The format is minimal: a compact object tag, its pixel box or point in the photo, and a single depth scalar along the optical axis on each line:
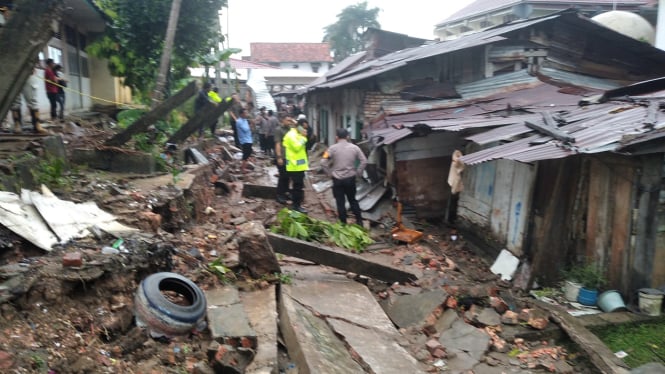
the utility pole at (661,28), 13.67
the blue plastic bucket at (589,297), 5.80
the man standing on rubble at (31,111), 7.39
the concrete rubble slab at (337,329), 4.20
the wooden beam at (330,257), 6.52
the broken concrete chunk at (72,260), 4.03
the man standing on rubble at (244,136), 13.46
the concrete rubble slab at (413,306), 5.83
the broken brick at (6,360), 2.87
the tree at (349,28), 44.19
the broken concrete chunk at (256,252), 5.41
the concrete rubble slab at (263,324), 3.79
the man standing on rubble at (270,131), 16.61
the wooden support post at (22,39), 4.53
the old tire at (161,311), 3.93
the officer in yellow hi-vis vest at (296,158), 9.11
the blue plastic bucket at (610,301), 5.55
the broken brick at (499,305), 5.85
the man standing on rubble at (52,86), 9.41
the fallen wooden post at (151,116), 8.13
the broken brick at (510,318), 5.60
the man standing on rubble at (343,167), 8.37
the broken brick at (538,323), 5.43
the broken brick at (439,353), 5.04
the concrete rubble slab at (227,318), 4.06
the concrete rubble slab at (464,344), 4.98
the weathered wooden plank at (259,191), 10.65
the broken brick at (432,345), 5.10
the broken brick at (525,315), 5.63
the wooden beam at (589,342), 4.61
